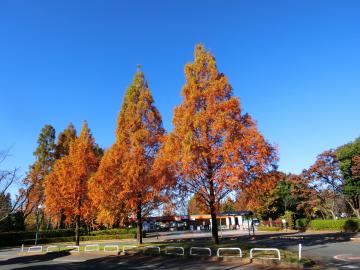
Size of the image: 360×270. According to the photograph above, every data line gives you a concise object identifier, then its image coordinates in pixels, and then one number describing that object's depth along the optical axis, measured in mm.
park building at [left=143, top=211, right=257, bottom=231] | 64456
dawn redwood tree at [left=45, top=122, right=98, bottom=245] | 30422
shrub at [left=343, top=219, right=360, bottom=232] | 36491
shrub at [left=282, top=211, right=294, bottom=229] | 49438
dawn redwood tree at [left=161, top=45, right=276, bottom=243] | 19094
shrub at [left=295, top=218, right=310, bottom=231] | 46281
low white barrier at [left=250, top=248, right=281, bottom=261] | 14491
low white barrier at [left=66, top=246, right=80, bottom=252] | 25669
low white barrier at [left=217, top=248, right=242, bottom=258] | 17062
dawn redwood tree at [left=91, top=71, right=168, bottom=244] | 24234
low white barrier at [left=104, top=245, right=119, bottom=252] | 23700
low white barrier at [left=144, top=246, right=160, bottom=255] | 20988
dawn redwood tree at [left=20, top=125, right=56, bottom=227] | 50656
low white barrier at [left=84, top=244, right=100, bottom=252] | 25500
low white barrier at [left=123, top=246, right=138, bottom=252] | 23158
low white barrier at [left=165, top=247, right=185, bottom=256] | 19452
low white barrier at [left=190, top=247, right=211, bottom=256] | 18547
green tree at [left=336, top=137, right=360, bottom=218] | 41156
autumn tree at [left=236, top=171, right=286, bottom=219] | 19641
